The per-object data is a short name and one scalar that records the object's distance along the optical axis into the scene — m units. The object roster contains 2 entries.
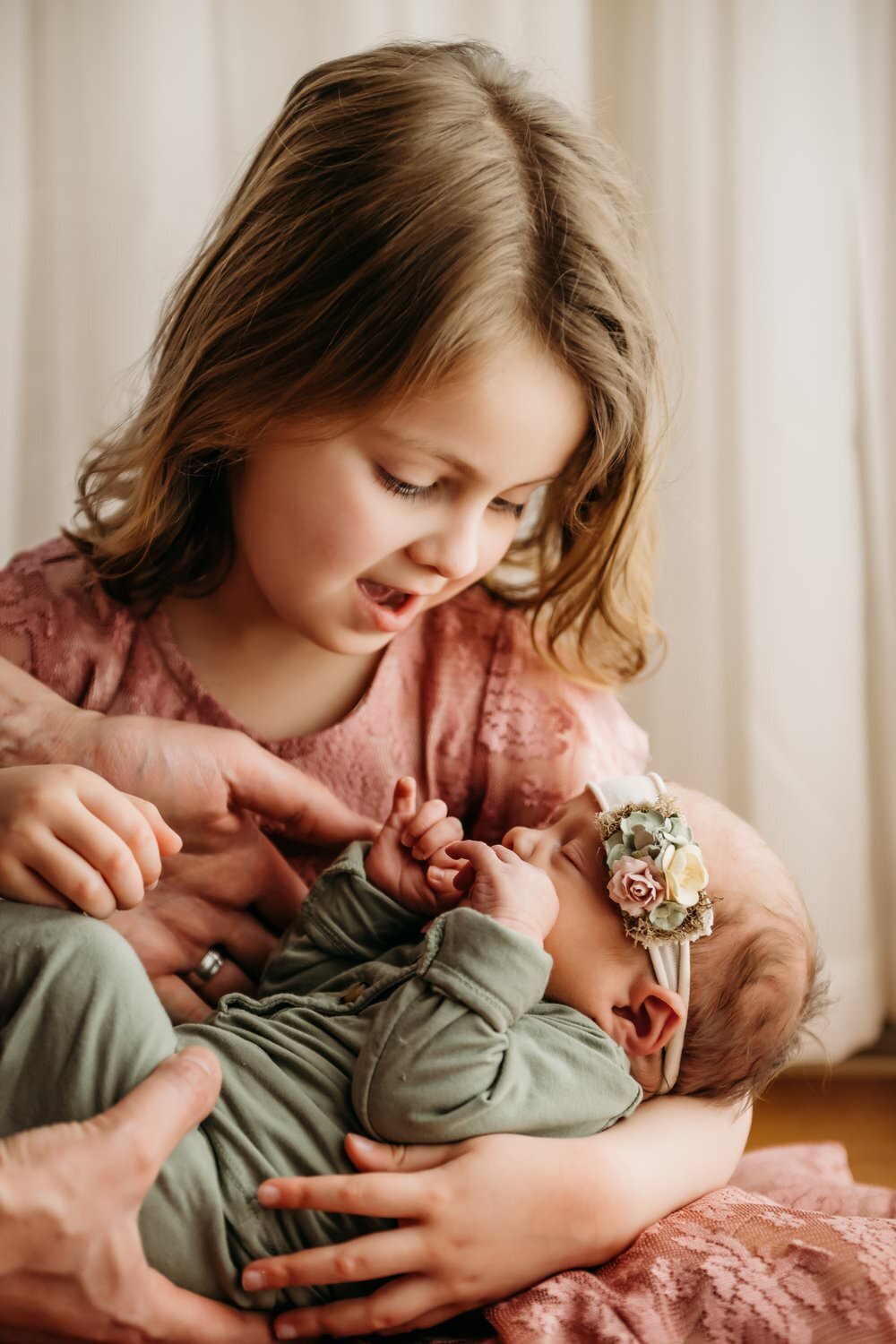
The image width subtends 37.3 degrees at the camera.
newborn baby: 1.00
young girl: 1.11
